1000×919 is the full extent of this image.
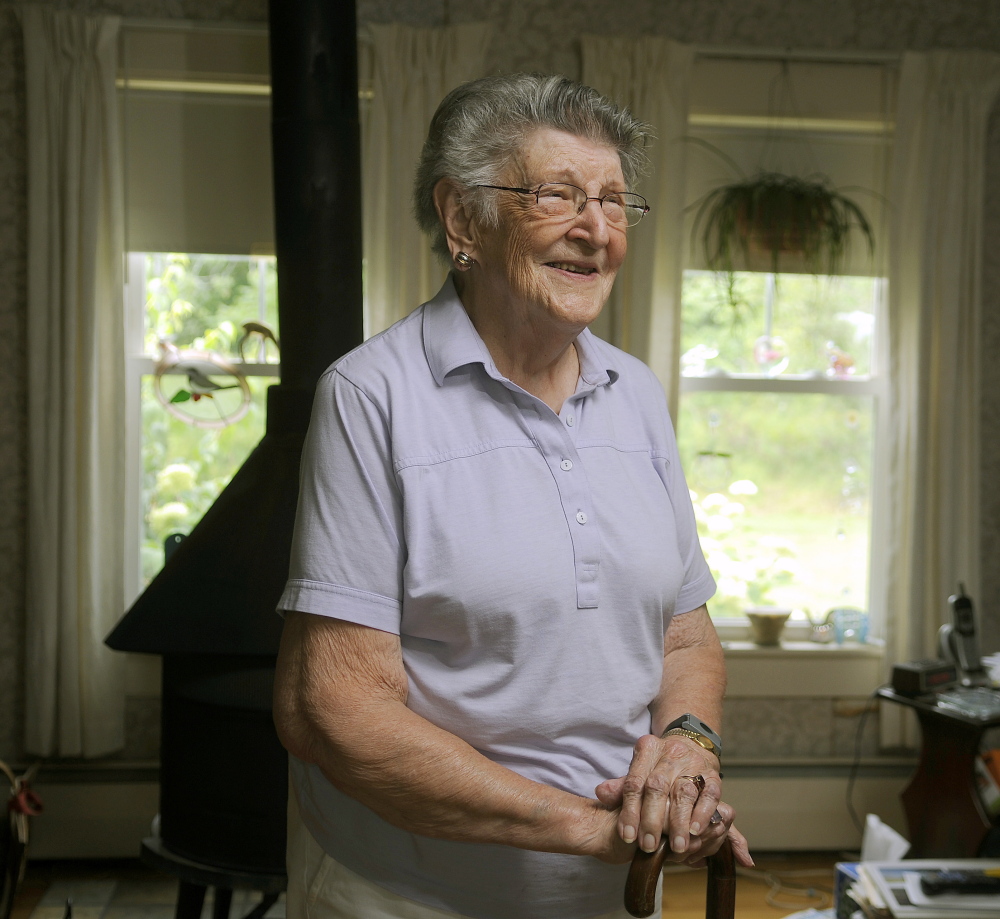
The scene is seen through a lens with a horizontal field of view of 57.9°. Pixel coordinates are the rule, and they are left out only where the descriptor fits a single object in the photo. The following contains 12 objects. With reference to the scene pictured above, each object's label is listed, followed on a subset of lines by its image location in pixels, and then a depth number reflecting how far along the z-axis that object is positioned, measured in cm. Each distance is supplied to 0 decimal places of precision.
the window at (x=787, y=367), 327
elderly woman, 95
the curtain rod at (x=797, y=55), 319
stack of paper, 226
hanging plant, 318
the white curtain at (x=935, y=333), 318
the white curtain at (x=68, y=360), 293
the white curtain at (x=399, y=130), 303
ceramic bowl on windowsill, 326
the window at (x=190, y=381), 320
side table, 261
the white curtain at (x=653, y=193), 311
